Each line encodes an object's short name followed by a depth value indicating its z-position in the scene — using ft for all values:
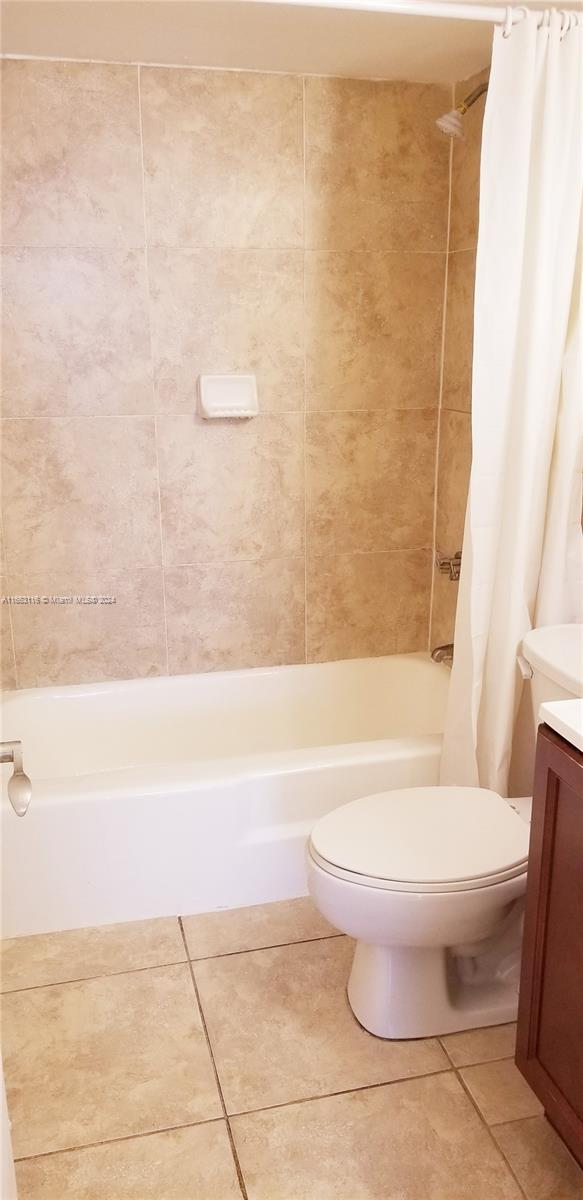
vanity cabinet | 4.49
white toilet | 5.60
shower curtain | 6.21
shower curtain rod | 5.94
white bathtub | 7.07
